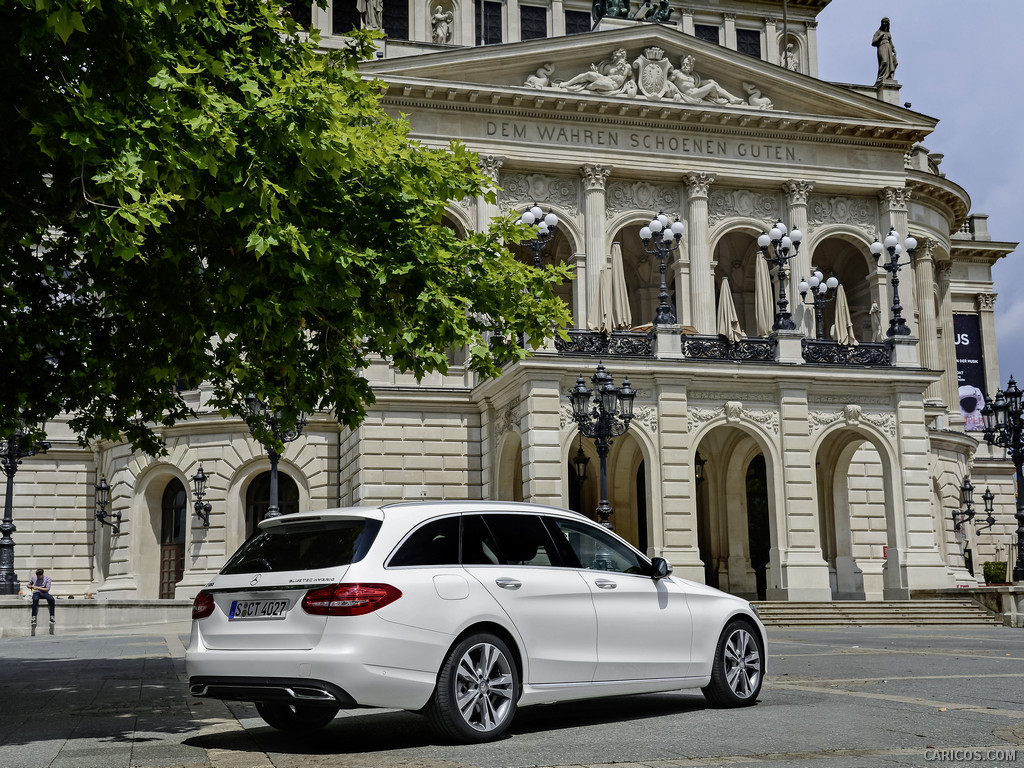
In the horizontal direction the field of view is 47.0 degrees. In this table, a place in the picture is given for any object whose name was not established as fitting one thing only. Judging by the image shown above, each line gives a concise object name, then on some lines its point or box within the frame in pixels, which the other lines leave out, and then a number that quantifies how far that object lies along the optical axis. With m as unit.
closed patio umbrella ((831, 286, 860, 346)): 37.03
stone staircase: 28.66
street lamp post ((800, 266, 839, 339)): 39.94
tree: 8.99
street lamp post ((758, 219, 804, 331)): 31.98
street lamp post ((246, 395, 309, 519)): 14.52
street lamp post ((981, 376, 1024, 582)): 27.97
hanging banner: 55.12
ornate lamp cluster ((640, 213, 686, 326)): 30.16
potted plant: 52.16
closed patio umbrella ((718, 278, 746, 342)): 35.00
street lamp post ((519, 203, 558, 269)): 29.65
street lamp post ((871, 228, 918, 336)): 32.69
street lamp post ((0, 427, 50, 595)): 31.16
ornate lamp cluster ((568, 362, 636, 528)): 23.09
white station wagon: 7.68
